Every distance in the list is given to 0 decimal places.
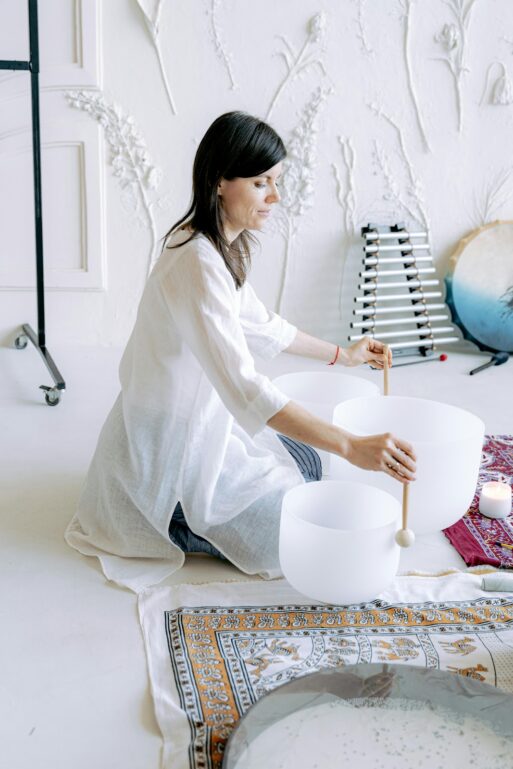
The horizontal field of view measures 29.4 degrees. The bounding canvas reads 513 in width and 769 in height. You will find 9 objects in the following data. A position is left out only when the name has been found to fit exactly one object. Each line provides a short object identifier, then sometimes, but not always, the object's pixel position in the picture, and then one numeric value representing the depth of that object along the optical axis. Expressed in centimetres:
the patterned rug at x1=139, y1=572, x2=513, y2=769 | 160
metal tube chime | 388
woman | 187
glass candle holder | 241
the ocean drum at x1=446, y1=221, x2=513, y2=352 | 393
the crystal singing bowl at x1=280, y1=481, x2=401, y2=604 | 181
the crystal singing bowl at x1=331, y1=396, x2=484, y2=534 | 207
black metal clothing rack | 310
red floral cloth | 218
